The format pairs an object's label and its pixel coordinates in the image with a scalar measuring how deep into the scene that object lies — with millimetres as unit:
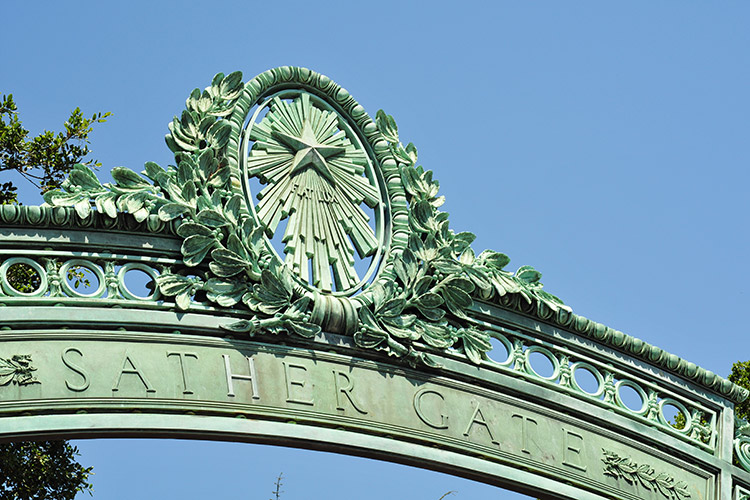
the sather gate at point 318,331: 8461
